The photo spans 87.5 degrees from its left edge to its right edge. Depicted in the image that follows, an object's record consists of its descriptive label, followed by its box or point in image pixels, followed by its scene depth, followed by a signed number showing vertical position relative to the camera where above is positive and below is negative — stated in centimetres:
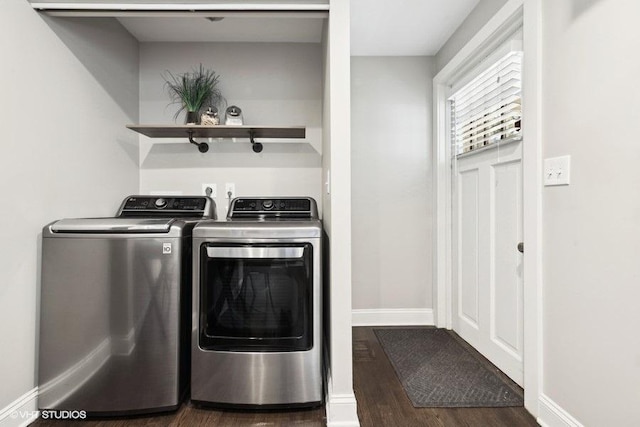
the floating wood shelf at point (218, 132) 210 +55
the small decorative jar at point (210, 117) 221 +65
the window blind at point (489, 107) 184 +69
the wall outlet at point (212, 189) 243 +19
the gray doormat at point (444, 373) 172 -94
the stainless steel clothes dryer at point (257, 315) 161 -49
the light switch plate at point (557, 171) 138 +19
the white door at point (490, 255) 188 -26
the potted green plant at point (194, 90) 224 +88
